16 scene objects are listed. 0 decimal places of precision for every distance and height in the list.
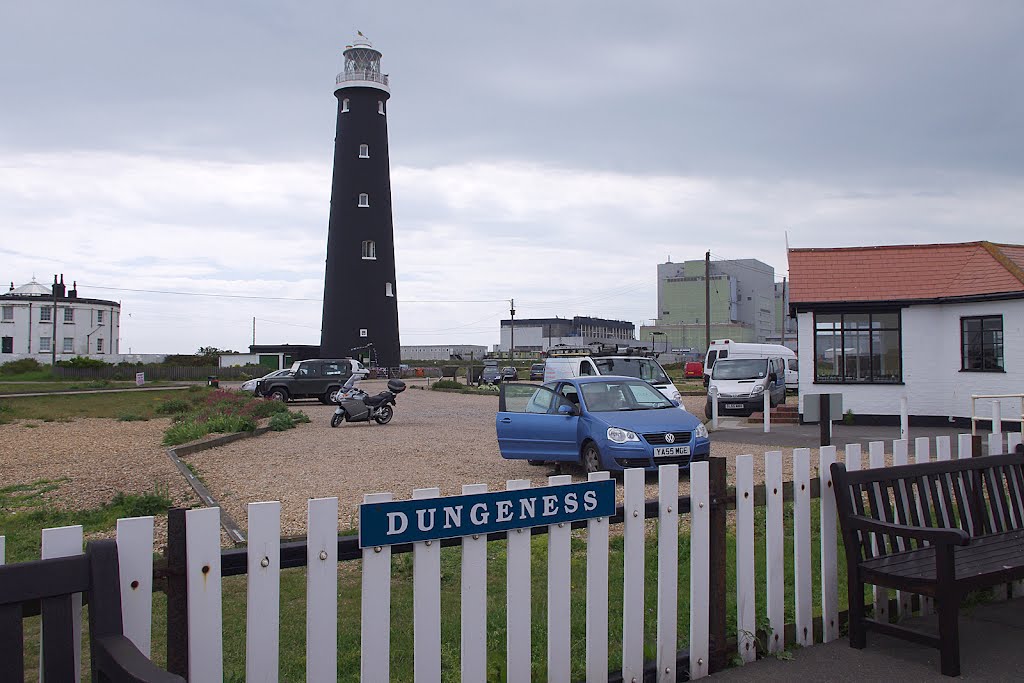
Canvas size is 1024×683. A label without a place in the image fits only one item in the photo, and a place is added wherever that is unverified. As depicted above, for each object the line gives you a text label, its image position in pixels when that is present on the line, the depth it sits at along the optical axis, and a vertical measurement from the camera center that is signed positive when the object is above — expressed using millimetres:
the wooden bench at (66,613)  2502 -751
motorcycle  22672 -1006
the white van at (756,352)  32438 +734
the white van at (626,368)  22844 +69
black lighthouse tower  55312 +10066
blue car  11250 -806
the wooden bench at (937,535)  4277 -965
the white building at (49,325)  81438 +4335
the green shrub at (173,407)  27594 -1275
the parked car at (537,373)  48531 -167
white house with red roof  19922 +1139
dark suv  35094 -573
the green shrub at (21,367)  63312 +108
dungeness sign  3330 -609
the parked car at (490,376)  49219 -355
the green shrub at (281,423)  21562 -1402
